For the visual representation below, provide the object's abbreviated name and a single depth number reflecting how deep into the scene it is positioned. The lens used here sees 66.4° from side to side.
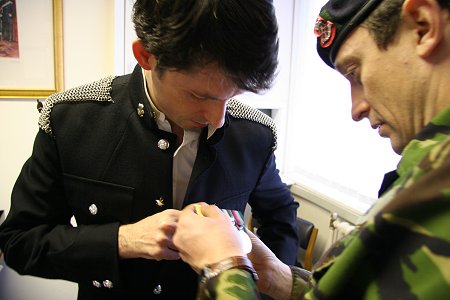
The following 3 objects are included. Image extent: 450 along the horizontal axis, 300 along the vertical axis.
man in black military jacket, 0.78
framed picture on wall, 1.81
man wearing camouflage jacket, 0.37
